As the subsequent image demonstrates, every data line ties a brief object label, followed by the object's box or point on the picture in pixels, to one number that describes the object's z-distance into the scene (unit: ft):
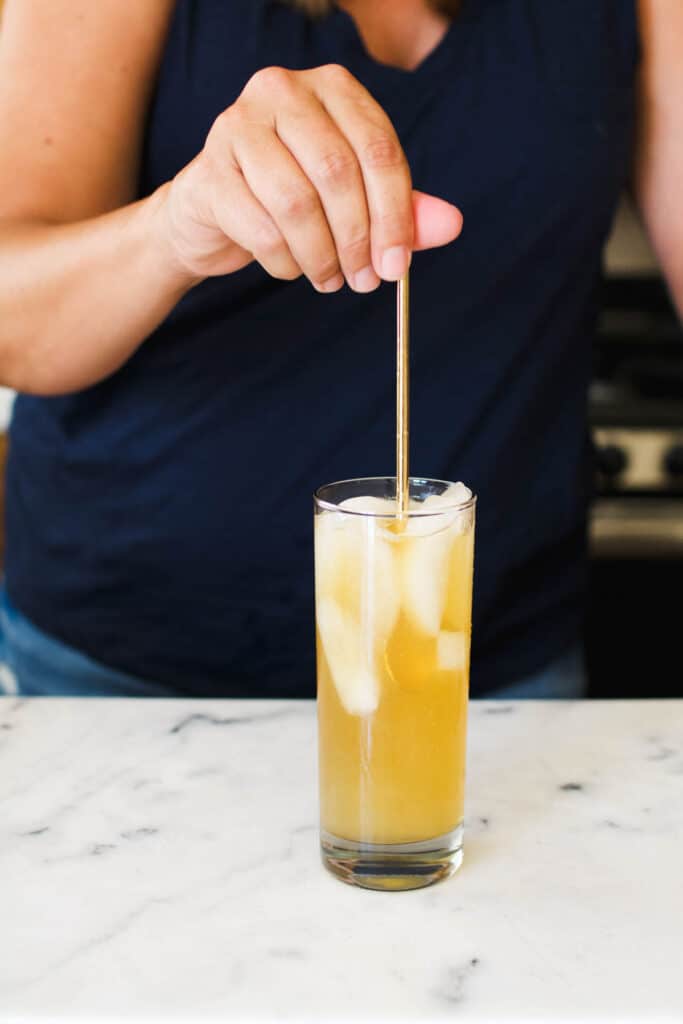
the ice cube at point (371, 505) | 2.25
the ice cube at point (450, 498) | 2.30
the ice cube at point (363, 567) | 2.22
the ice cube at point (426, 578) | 2.23
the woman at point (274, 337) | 3.50
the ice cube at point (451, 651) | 2.31
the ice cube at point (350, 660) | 2.27
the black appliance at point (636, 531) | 6.87
